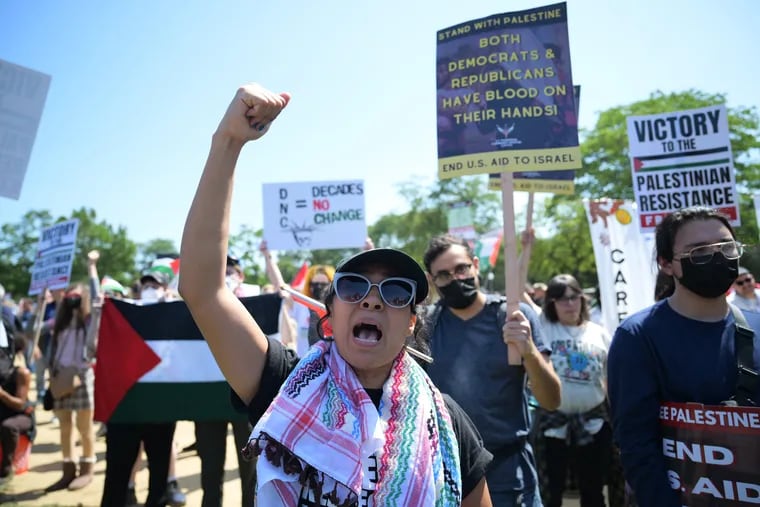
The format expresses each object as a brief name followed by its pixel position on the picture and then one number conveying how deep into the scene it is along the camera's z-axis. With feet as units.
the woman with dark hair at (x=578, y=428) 14.55
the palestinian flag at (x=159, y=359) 15.70
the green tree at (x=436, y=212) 143.13
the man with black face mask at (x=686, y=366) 6.86
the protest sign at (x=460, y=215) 43.09
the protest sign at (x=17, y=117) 14.42
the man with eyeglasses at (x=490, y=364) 8.99
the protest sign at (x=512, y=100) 11.03
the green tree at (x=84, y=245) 168.86
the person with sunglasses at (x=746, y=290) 18.84
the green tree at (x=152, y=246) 289.94
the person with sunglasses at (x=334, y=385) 4.85
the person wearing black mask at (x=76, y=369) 20.52
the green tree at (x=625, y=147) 72.28
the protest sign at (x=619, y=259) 19.51
